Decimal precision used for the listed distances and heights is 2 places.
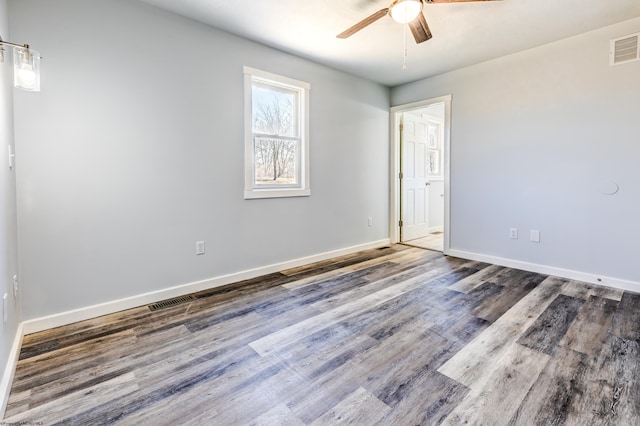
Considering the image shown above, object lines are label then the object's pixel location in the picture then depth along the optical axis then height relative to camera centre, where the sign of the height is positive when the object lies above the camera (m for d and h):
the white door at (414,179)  5.20 +0.40
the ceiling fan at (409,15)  2.10 +1.32
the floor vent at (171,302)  2.67 -0.87
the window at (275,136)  3.35 +0.78
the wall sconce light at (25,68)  1.63 +0.72
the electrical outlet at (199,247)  3.02 -0.43
